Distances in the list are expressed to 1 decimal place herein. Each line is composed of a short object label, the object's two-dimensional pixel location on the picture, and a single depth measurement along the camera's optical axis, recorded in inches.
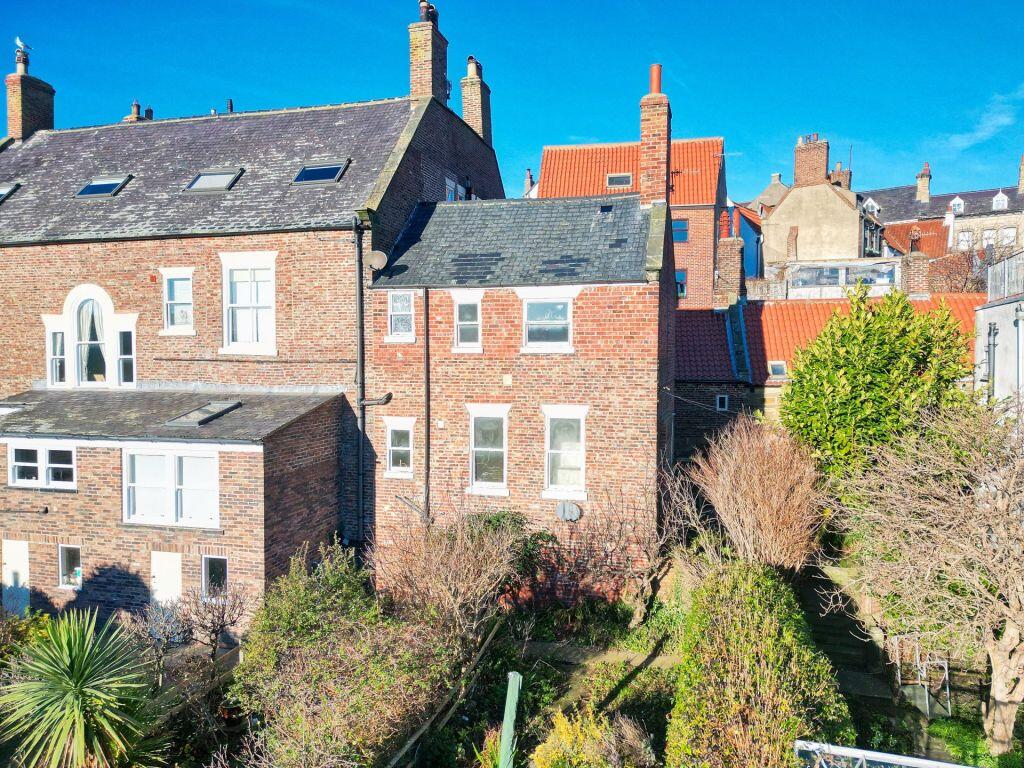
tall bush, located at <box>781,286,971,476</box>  665.0
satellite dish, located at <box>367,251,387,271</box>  686.5
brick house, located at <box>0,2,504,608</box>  612.4
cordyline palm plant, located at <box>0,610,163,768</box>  378.6
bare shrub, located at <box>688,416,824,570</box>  585.0
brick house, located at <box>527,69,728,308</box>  1461.6
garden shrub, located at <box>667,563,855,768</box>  320.2
